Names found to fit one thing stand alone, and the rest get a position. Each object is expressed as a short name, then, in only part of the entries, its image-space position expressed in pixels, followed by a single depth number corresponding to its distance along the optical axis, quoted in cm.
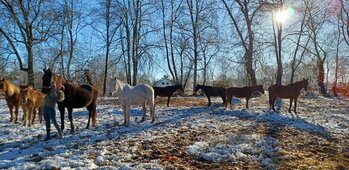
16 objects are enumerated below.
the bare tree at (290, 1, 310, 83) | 3194
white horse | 1170
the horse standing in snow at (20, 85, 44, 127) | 1141
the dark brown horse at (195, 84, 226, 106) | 1984
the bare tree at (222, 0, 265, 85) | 2717
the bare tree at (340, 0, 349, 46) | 3138
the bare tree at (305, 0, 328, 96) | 3722
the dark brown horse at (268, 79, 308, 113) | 1806
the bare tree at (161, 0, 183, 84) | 4083
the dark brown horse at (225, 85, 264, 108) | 1900
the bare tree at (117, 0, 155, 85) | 3634
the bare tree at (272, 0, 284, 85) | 2322
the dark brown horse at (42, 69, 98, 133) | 870
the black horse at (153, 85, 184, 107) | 2022
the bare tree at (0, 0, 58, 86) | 2762
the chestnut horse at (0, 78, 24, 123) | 1231
